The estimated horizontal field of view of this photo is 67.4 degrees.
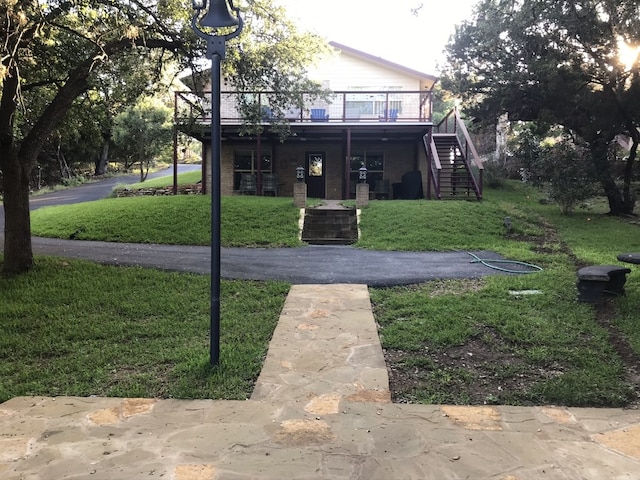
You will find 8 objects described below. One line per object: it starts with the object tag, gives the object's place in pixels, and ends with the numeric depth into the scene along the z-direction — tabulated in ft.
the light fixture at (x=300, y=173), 46.34
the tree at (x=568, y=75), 42.01
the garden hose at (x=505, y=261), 26.55
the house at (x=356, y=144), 54.70
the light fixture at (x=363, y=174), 46.72
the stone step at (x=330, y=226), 37.96
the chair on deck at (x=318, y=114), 56.03
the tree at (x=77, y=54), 22.90
